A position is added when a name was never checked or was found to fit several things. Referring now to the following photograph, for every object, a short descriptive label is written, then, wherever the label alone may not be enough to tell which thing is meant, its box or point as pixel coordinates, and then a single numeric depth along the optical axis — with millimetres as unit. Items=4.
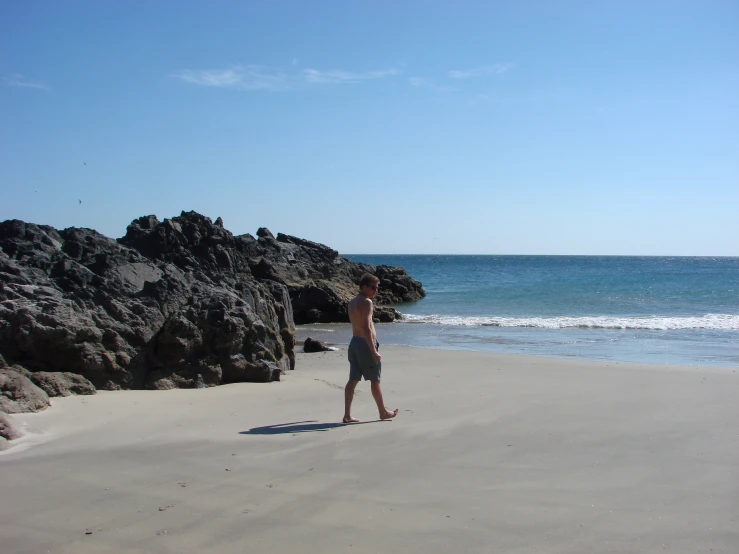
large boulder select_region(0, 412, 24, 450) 5113
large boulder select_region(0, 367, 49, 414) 6023
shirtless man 6570
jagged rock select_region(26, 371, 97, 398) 6980
